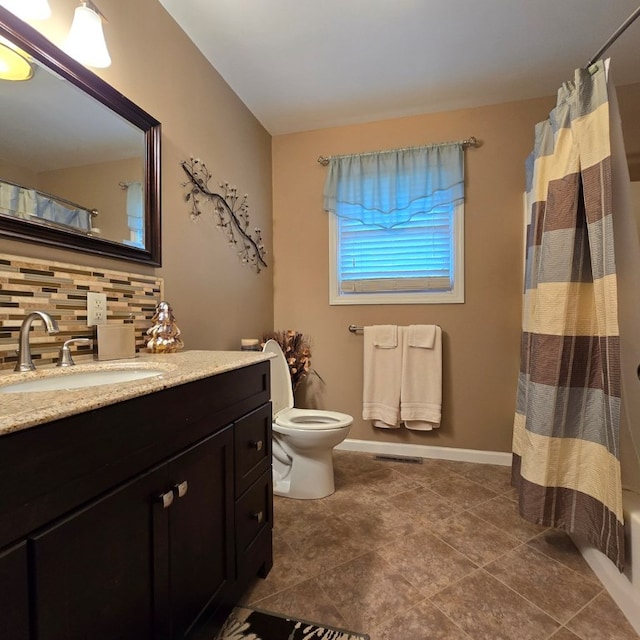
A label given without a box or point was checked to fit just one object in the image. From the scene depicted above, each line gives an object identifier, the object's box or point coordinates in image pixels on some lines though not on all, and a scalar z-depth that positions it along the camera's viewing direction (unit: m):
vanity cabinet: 0.55
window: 2.43
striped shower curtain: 1.27
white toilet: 1.84
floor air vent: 2.42
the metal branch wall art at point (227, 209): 1.77
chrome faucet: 0.93
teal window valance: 2.38
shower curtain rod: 1.28
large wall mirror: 0.99
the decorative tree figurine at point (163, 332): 1.41
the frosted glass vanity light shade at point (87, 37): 1.10
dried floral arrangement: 2.49
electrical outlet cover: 1.20
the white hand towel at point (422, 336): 2.39
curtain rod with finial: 2.36
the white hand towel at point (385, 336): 2.45
